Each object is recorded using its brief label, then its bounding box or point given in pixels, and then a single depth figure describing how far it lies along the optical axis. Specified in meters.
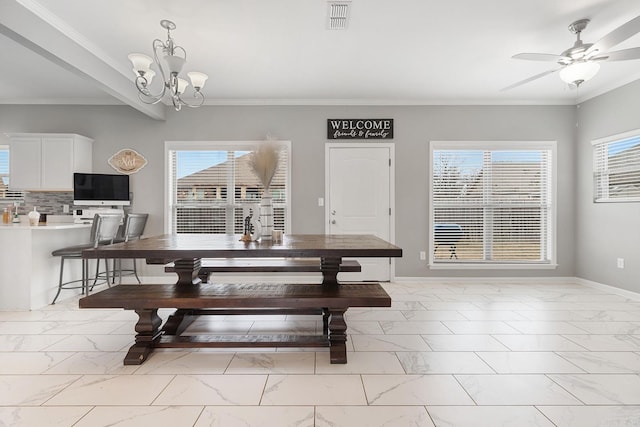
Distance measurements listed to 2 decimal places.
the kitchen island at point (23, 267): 3.38
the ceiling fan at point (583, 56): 2.50
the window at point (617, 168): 3.94
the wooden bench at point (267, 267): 3.04
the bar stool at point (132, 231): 4.43
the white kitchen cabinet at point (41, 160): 4.44
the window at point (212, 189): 4.84
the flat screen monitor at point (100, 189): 4.46
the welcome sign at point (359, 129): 4.79
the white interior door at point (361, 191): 4.81
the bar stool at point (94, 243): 3.71
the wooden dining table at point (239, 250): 2.17
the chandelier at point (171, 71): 2.46
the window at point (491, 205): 4.84
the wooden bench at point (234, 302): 2.20
